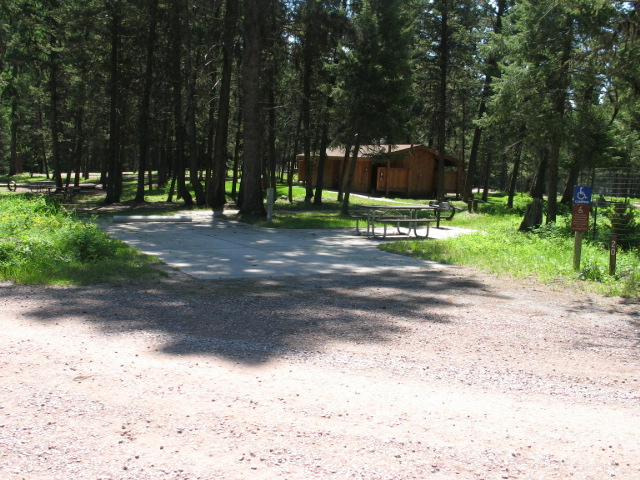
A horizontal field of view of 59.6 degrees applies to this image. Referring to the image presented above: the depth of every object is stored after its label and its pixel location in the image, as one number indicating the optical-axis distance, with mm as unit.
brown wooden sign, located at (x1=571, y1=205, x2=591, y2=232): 10188
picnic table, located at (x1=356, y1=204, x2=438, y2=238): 16422
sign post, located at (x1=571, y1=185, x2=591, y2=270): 10227
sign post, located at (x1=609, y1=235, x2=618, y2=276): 9930
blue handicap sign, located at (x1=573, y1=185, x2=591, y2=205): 10636
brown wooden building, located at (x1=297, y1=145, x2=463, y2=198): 41812
